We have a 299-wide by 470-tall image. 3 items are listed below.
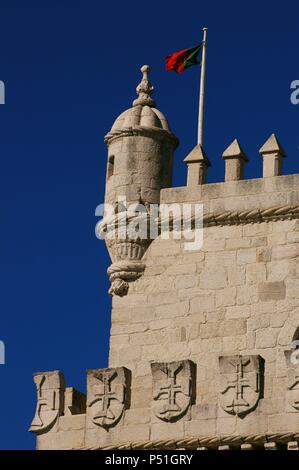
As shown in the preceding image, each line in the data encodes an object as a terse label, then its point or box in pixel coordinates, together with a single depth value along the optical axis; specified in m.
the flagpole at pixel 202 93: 50.62
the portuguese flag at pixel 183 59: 51.91
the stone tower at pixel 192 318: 46.28
